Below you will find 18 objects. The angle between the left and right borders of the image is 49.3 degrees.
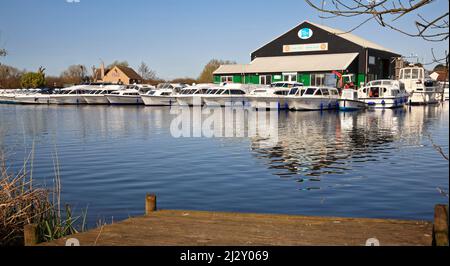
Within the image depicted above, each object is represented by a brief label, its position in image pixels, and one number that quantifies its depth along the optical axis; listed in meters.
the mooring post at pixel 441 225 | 5.54
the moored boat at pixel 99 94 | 57.62
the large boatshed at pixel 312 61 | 61.88
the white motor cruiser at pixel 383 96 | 45.38
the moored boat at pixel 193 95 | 47.40
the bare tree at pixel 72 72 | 143.25
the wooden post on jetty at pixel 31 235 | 5.70
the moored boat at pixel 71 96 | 58.94
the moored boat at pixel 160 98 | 52.56
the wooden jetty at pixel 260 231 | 5.64
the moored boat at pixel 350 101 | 42.84
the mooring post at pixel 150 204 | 7.49
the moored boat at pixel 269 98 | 42.84
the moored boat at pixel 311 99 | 42.00
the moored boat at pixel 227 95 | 45.78
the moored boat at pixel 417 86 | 55.12
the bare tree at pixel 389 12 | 4.67
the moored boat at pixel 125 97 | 55.88
